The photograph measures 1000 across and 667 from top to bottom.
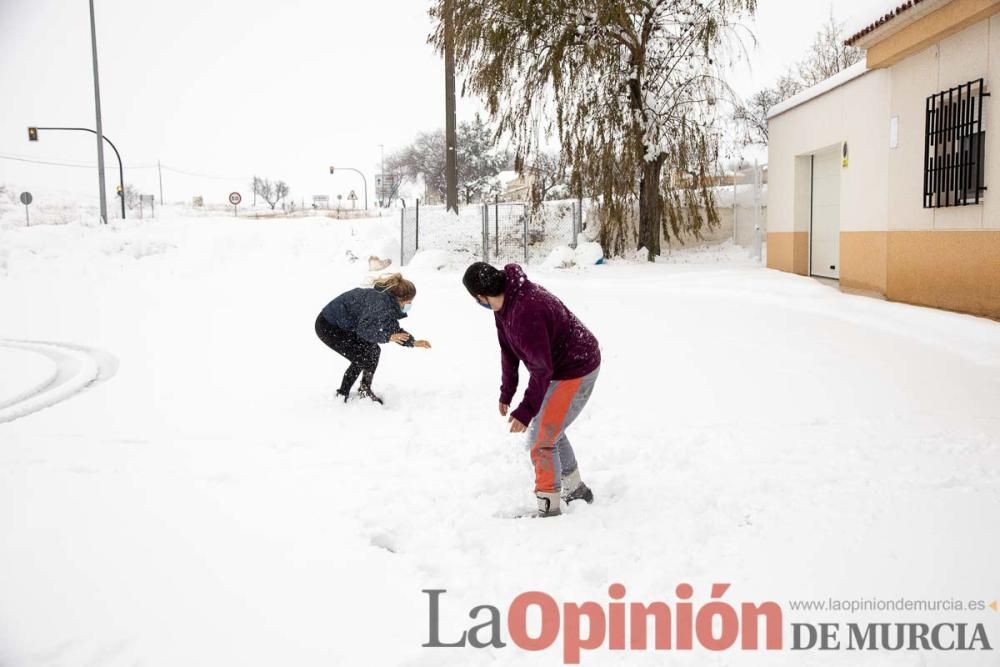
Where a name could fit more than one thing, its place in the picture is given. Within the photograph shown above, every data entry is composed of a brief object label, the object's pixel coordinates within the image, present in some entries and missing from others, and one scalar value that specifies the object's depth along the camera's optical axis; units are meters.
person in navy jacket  6.11
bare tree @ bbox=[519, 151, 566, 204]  18.94
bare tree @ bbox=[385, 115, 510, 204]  44.50
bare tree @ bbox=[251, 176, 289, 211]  73.06
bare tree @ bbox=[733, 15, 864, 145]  29.92
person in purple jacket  3.74
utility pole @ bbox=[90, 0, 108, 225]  23.55
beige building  9.13
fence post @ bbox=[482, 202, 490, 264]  19.70
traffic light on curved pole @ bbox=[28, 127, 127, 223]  26.41
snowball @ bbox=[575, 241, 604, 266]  17.77
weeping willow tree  17.36
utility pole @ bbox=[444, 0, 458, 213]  18.61
